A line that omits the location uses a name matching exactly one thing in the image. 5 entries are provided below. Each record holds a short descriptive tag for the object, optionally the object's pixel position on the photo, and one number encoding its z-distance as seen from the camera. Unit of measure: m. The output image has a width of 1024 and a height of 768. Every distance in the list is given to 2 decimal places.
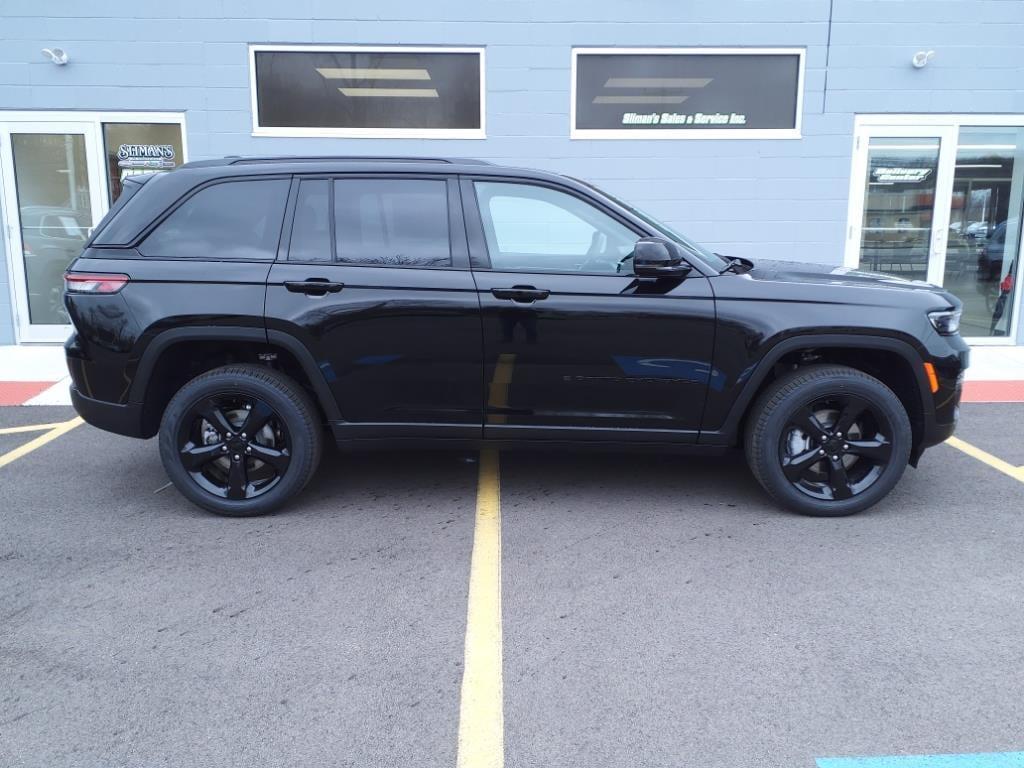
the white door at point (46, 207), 8.48
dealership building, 8.23
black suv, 4.02
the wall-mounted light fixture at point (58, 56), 8.14
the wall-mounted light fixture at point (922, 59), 8.26
